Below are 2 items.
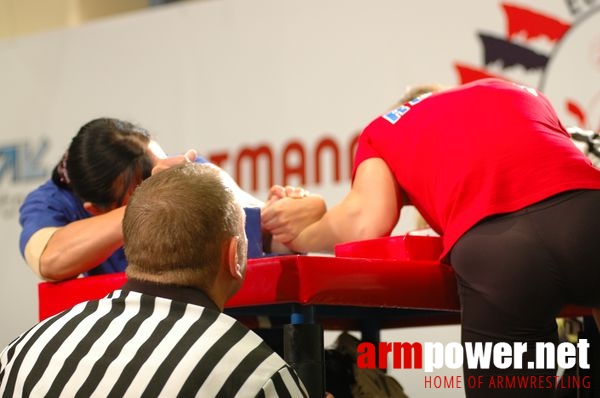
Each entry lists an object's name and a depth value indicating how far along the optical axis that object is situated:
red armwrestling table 3.67
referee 3.27
